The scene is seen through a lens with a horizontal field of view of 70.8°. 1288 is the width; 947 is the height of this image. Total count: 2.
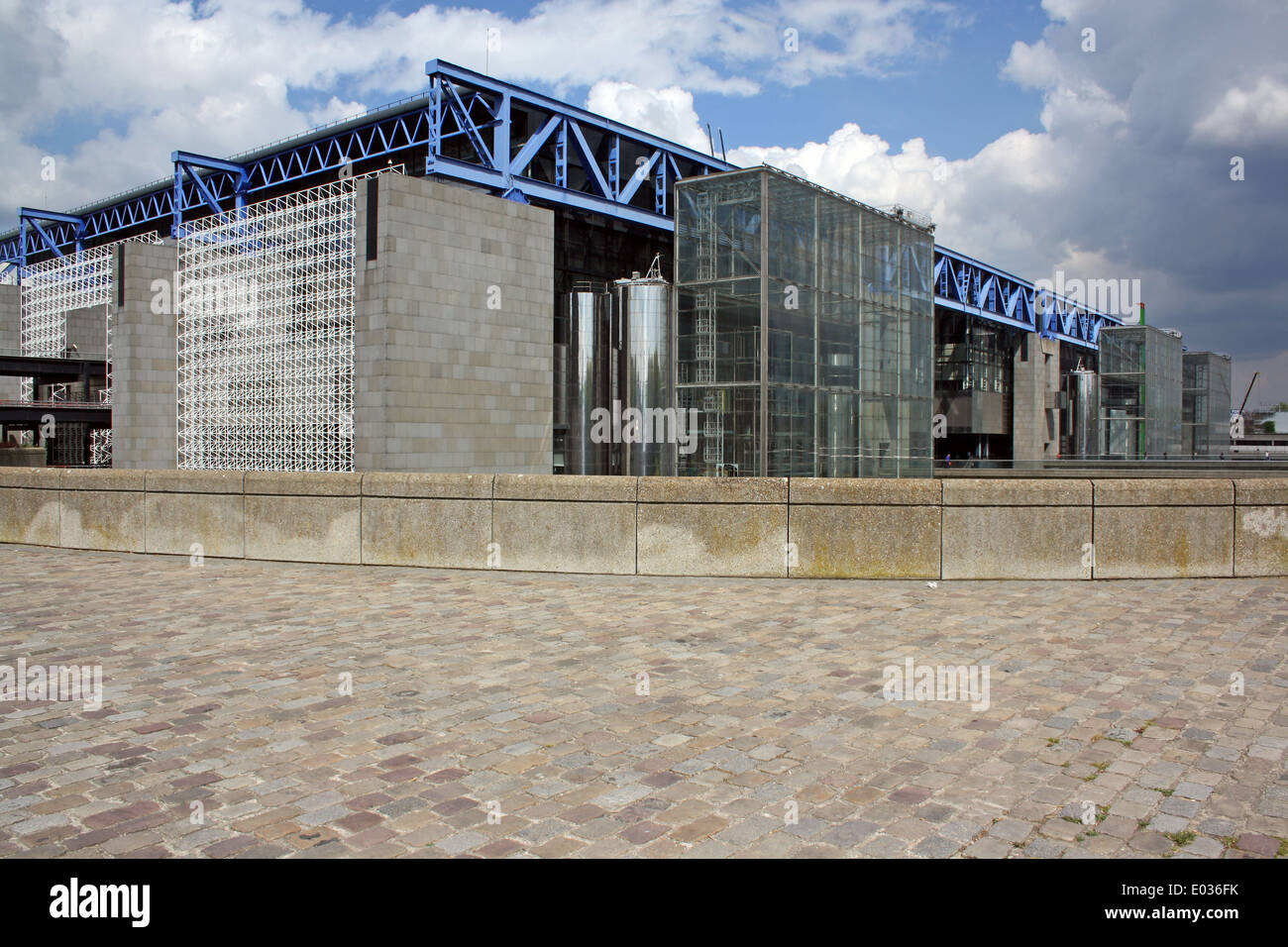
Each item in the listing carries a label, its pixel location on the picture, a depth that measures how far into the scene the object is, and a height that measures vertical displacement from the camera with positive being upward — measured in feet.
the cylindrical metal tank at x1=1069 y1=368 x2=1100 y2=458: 232.53 +16.82
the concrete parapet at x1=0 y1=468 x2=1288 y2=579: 34.04 -1.99
